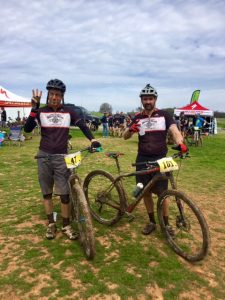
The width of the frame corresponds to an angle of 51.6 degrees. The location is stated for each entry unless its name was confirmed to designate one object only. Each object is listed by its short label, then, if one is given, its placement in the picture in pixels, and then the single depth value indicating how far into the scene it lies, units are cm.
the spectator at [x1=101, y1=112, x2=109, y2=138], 1822
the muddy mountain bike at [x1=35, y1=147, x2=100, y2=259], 305
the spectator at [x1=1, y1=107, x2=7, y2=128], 2054
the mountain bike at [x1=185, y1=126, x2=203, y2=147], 1398
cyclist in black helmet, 352
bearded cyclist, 361
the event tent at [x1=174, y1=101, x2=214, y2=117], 2292
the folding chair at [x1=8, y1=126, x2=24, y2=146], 1309
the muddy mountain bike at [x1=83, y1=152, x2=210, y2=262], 316
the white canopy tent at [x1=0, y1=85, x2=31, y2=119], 1779
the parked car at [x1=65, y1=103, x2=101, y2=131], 2232
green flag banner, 2557
